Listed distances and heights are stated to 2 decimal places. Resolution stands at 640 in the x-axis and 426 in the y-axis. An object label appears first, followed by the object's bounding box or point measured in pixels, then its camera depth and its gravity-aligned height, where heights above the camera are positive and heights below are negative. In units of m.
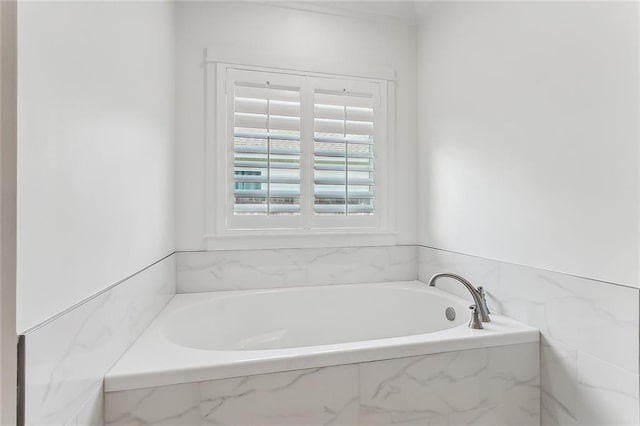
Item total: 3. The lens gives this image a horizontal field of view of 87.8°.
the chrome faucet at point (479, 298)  1.42 -0.37
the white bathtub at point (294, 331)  1.06 -0.50
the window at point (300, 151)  1.97 +0.39
